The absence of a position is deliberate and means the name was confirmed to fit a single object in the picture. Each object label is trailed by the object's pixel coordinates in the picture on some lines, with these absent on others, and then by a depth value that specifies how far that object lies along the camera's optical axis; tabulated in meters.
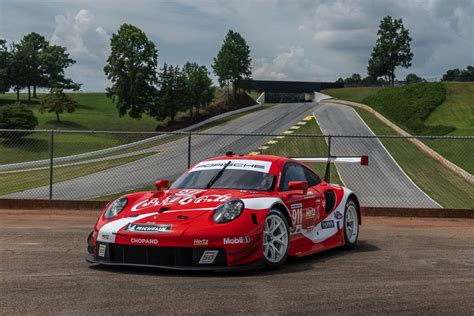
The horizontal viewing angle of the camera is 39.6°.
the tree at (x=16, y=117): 48.28
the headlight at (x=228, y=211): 6.93
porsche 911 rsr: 6.68
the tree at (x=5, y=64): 84.88
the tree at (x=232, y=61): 80.69
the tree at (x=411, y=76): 140.86
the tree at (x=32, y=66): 86.31
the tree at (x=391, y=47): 103.12
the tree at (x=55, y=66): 98.34
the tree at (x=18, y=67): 85.19
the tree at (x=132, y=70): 65.44
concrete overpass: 111.97
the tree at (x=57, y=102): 62.97
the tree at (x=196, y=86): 64.31
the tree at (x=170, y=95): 62.69
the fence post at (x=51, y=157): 14.55
